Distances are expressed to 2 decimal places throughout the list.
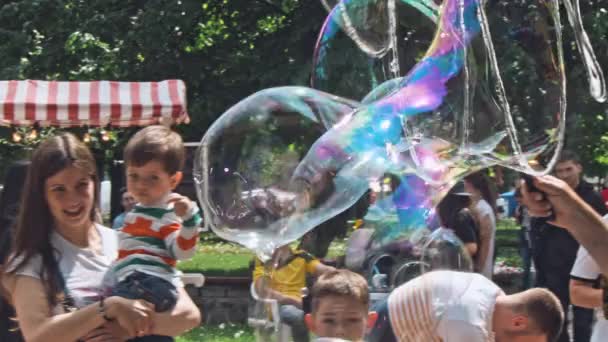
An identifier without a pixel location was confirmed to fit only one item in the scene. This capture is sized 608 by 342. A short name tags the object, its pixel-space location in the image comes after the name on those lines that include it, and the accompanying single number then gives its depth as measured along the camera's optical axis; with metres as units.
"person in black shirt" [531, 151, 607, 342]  9.35
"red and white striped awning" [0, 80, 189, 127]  18.28
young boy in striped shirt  4.89
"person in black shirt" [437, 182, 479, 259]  6.99
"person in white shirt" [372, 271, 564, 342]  4.94
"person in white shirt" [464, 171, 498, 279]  7.28
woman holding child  4.72
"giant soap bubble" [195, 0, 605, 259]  5.60
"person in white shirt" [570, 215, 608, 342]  6.58
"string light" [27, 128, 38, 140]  20.41
